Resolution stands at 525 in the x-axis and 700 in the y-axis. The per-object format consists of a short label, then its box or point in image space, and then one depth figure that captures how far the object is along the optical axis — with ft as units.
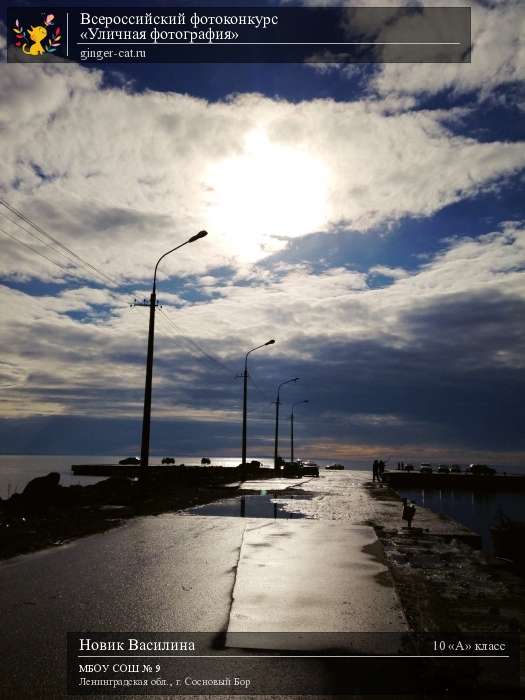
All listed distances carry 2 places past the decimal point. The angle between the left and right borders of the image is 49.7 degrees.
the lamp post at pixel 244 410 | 160.86
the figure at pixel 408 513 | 55.72
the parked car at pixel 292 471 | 196.95
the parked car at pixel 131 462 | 369.83
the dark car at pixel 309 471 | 202.59
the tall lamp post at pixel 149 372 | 77.71
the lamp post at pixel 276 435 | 221.89
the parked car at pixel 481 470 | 349.00
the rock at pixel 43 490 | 78.40
